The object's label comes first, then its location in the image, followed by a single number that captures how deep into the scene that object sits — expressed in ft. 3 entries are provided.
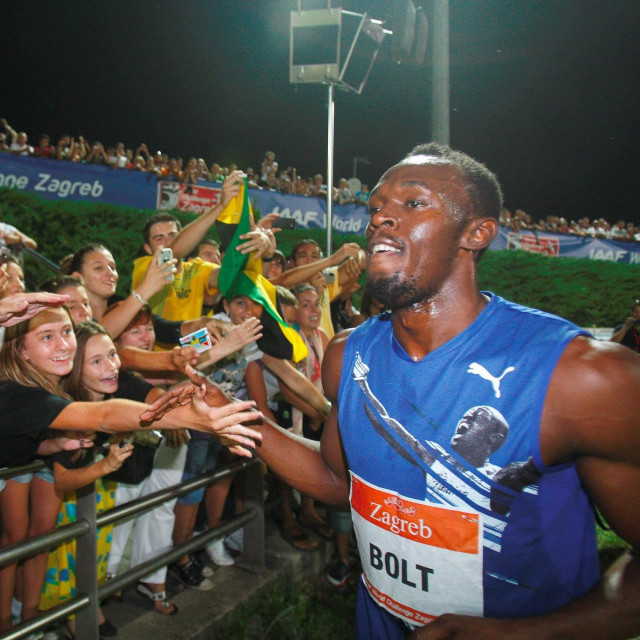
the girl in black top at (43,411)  6.24
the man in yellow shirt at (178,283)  14.12
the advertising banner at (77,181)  24.22
